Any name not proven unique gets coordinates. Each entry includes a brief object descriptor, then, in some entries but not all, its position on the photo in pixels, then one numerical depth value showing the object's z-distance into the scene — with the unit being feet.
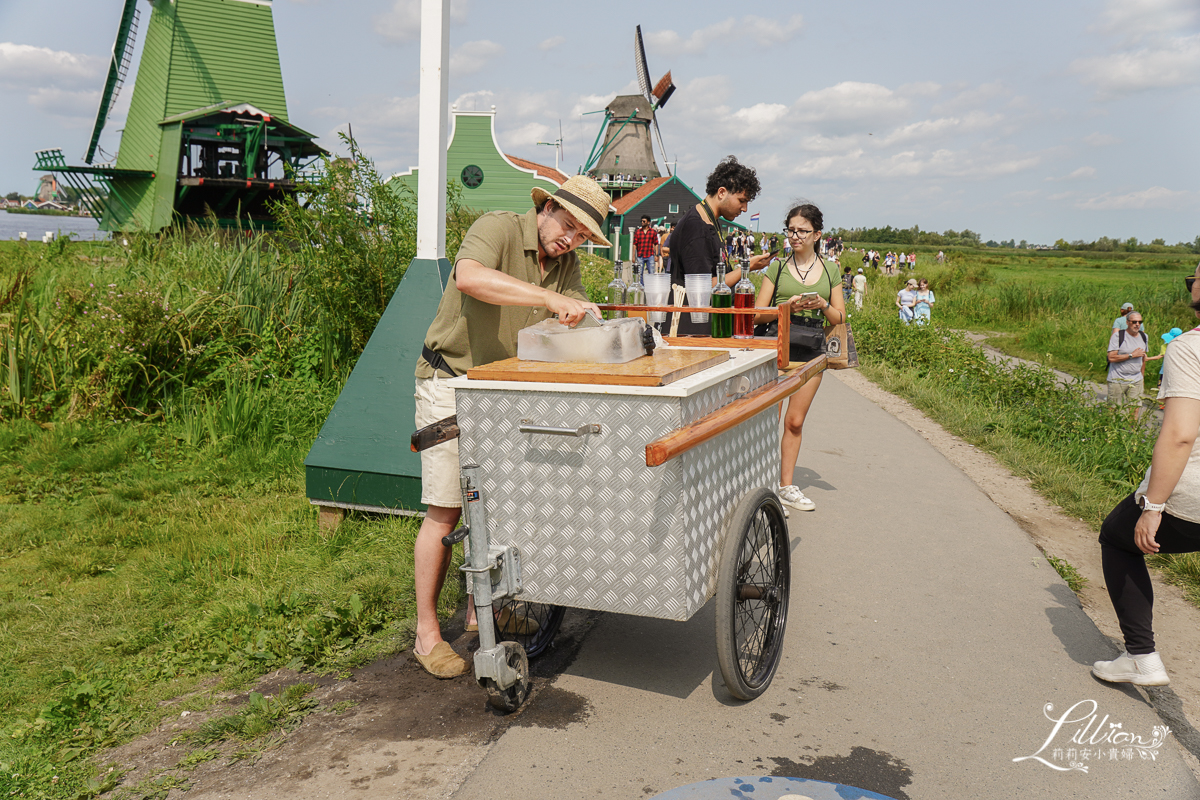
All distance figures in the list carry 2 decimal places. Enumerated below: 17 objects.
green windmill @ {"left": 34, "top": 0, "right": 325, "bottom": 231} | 96.22
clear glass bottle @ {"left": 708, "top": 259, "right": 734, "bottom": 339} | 14.23
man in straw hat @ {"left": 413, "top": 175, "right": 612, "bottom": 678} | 10.38
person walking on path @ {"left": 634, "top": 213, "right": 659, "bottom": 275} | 69.00
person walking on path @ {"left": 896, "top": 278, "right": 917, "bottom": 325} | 67.77
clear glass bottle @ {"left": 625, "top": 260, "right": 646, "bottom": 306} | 14.35
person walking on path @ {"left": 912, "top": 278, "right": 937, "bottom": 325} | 63.93
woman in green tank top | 17.89
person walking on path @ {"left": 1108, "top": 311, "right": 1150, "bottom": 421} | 37.19
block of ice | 9.60
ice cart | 8.87
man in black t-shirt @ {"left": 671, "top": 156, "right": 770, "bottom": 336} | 18.51
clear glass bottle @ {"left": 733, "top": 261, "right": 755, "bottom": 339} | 13.97
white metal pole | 15.19
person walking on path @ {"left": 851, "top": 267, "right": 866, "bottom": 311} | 83.03
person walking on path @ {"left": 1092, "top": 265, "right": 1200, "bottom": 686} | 9.58
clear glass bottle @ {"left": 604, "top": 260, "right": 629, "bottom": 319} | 14.49
